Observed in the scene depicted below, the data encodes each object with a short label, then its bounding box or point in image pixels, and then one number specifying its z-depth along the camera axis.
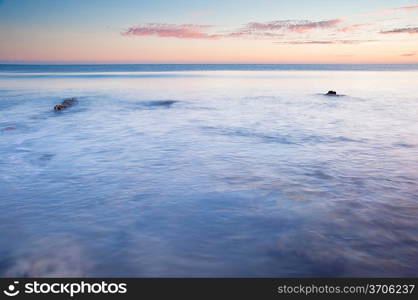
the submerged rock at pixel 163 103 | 20.92
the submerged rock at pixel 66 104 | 18.13
